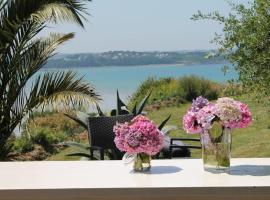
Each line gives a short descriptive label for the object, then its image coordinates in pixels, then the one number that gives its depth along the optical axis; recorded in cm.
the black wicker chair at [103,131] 479
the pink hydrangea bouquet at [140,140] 238
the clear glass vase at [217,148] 237
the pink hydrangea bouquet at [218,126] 235
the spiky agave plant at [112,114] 533
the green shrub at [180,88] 1380
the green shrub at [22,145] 908
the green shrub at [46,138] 1001
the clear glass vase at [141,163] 242
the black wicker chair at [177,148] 501
